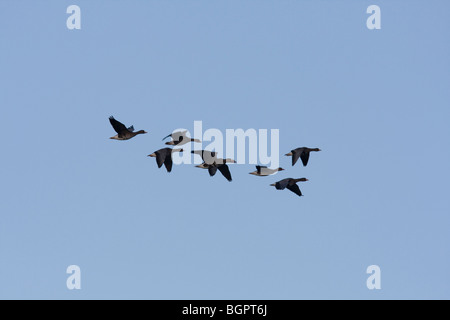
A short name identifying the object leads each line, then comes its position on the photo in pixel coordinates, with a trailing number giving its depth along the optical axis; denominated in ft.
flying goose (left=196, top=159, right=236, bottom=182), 128.36
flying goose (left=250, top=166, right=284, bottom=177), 130.62
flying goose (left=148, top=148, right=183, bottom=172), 123.65
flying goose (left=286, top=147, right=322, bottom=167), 130.52
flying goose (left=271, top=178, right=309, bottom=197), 129.93
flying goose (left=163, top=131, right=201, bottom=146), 129.39
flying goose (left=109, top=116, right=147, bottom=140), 124.36
